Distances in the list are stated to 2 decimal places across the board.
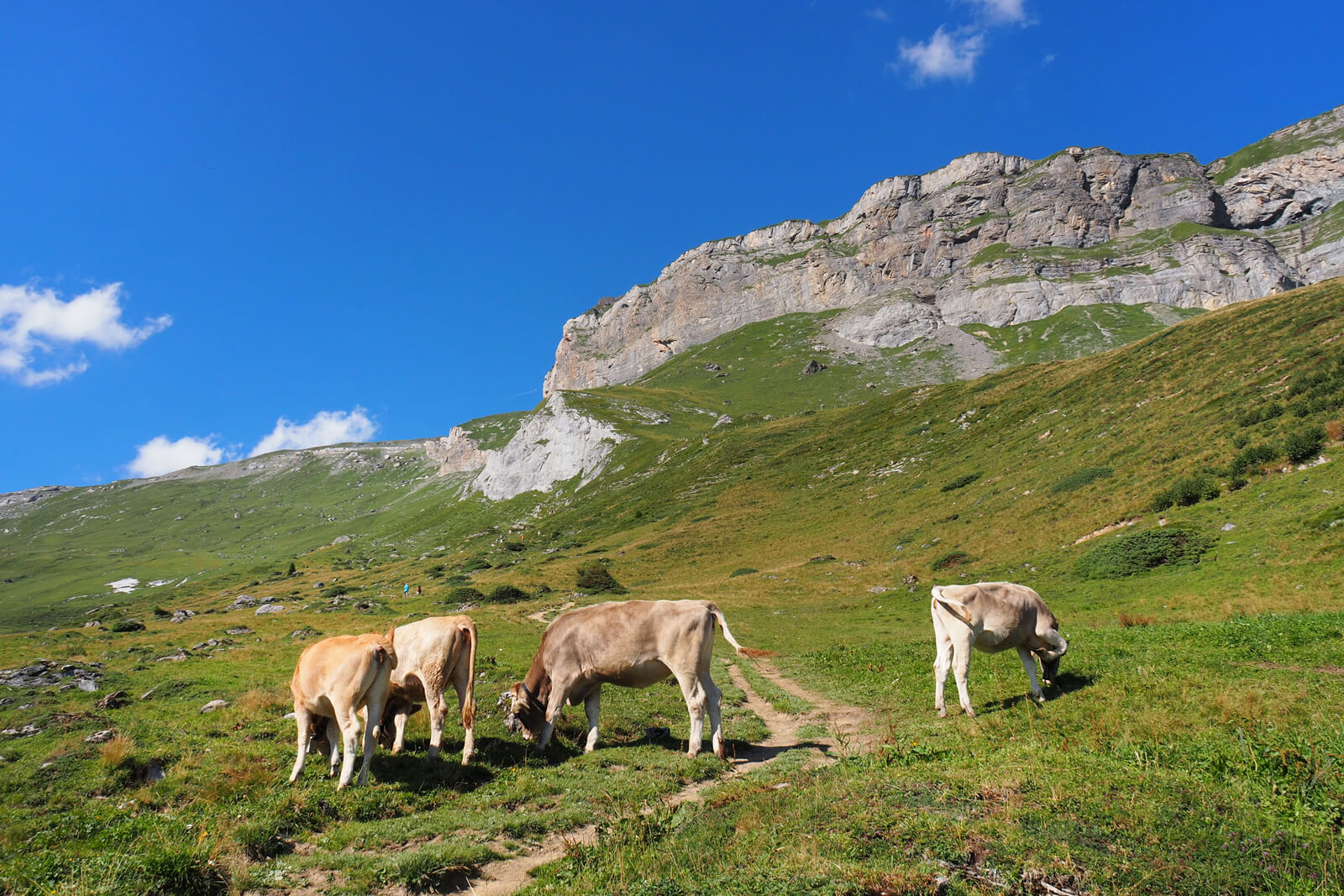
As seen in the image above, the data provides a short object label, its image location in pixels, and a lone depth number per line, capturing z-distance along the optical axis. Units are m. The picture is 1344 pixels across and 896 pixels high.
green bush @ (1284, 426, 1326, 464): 27.95
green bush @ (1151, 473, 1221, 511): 30.03
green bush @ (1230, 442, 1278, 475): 29.69
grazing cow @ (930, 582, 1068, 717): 12.91
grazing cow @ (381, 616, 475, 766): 12.03
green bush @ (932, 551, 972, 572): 37.94
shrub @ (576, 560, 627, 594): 53.06
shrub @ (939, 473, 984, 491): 55.22
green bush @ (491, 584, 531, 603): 51.88
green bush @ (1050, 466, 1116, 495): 39.81
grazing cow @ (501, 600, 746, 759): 11.97
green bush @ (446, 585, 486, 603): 53.25
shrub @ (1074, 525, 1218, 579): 25.65
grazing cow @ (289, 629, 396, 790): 10.07
